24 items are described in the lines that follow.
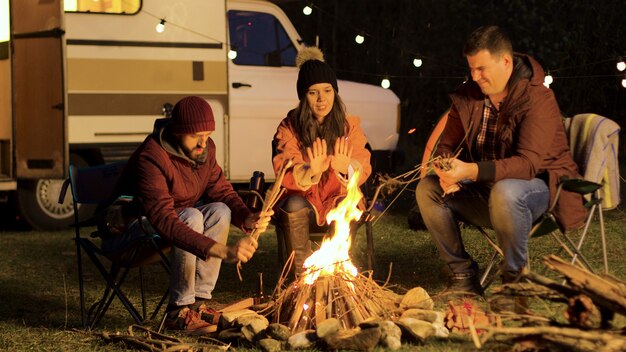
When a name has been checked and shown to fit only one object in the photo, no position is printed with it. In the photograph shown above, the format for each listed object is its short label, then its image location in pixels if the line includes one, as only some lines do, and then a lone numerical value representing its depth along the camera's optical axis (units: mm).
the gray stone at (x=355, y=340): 4434
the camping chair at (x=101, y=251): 5129
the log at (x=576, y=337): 3580
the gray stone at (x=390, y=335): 4477
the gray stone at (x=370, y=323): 4496
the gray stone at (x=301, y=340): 4547
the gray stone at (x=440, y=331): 4629
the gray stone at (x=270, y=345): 4539
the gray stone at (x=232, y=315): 4828
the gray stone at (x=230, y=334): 4734
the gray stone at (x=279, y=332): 4617
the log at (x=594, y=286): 3707
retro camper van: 8711
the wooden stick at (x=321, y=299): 4703
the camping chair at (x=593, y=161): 5164
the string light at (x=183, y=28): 9102
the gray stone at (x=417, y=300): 4828
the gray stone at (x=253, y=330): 4672
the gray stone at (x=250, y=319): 4734
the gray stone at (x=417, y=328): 4543
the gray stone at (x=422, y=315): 4680
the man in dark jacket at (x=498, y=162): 5000
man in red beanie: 4965
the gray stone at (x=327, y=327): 4523
